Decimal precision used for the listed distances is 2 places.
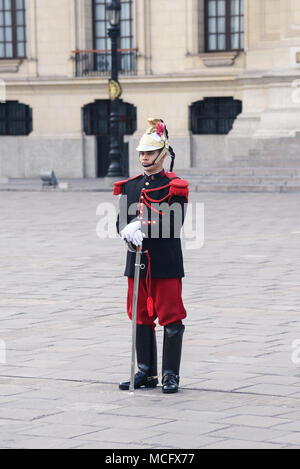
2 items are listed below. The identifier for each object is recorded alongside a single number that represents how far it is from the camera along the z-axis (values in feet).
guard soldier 46.91
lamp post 188.75
